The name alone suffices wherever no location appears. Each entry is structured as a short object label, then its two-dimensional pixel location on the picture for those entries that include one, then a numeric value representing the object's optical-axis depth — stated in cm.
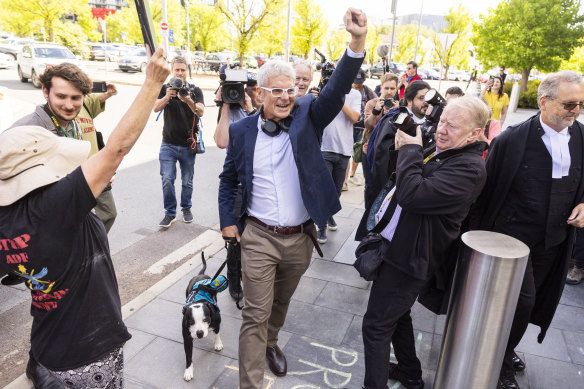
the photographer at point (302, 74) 470
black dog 292
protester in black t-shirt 152
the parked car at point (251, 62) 3739
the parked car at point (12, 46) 3200
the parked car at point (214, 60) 3284
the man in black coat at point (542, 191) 273
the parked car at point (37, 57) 1925
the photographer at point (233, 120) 392
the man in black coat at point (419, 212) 227
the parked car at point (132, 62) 2881
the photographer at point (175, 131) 556
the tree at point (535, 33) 2116
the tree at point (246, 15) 2505
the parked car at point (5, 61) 2733
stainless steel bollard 219
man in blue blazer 265
